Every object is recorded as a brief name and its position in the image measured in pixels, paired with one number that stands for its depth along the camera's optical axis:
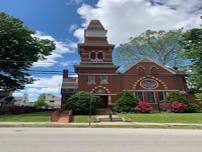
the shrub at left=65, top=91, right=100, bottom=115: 15.96
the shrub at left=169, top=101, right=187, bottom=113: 17.44
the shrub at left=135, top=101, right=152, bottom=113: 17.26
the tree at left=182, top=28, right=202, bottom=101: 14.41
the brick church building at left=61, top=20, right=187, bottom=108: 19.40
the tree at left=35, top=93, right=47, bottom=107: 41.14
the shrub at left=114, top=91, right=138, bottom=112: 17.45
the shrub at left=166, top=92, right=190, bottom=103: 18.30
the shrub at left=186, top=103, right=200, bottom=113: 17.87
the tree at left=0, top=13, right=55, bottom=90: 17.92
